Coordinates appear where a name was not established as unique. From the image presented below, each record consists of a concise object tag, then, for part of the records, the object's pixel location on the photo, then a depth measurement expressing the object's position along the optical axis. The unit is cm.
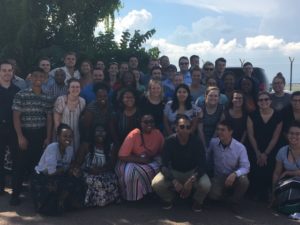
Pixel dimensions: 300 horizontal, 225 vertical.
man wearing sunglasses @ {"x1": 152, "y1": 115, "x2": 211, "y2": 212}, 417
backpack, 410
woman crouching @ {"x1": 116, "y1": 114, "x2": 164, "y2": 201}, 436
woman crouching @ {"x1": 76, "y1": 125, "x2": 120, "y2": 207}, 433
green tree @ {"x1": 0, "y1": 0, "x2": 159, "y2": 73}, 769
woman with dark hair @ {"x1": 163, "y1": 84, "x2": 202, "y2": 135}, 471
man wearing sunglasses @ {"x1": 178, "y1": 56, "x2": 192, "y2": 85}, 615
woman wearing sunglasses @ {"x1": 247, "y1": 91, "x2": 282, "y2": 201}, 466
